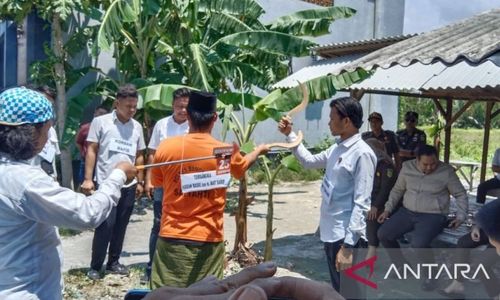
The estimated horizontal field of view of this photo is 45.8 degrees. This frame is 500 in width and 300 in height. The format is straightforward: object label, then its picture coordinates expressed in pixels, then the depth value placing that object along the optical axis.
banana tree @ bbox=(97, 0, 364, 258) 7.79
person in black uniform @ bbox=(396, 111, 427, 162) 8.87
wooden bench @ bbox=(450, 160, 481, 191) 12.85
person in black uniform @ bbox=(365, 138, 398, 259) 6.71
